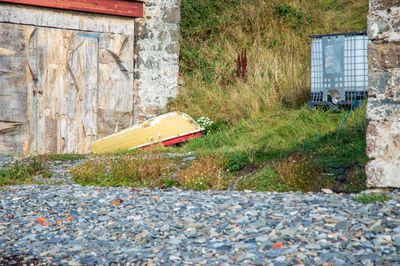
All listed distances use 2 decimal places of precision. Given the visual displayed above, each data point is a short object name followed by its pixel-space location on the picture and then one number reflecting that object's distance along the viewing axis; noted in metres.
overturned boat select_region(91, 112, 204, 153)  16.12
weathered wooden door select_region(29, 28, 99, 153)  16.64
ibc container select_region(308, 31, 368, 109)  14.43
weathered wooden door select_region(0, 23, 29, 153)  16.03
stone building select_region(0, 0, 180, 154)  16.22
